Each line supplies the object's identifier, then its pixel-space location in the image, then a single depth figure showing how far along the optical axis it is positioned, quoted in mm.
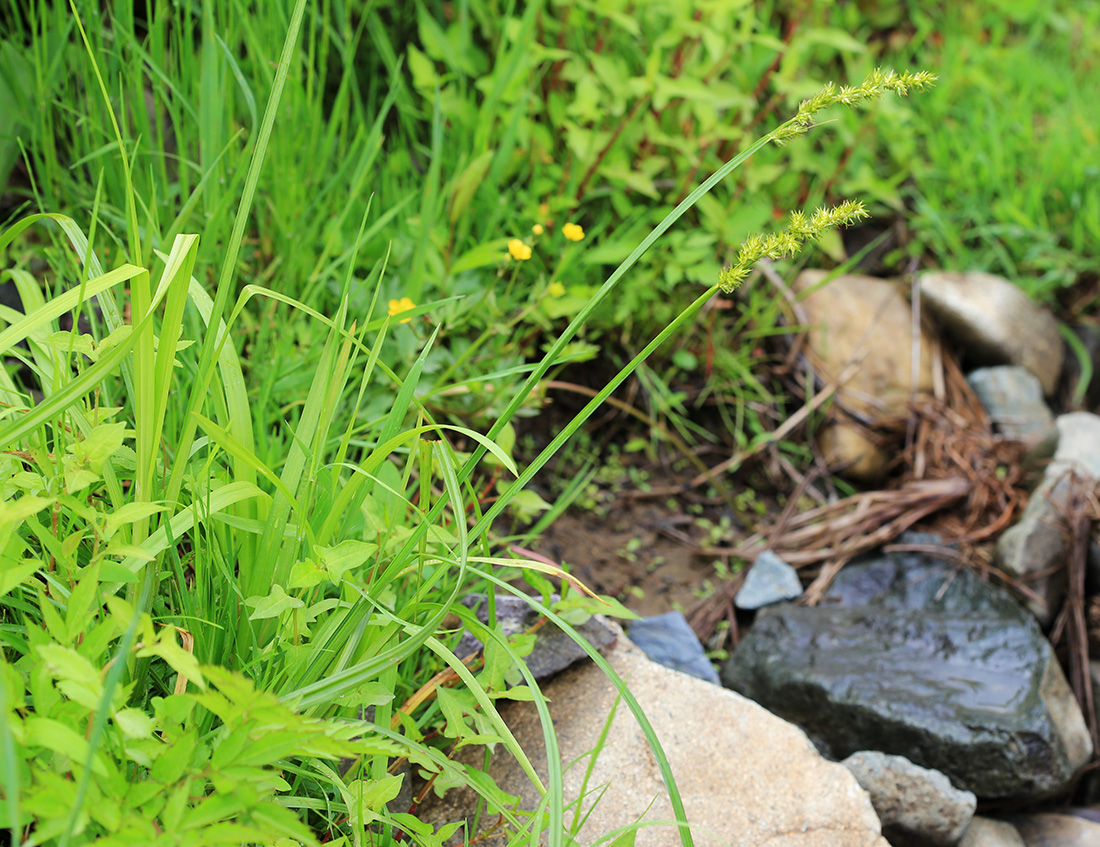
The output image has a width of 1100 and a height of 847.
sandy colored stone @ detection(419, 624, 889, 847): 1002
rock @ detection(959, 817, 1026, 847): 1086
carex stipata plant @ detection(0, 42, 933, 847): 776
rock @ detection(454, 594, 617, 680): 1033
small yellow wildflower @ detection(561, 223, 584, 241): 1109
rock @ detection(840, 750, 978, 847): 1057
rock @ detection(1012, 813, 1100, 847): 1101
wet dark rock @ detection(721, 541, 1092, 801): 1093
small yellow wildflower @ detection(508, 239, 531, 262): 1079
